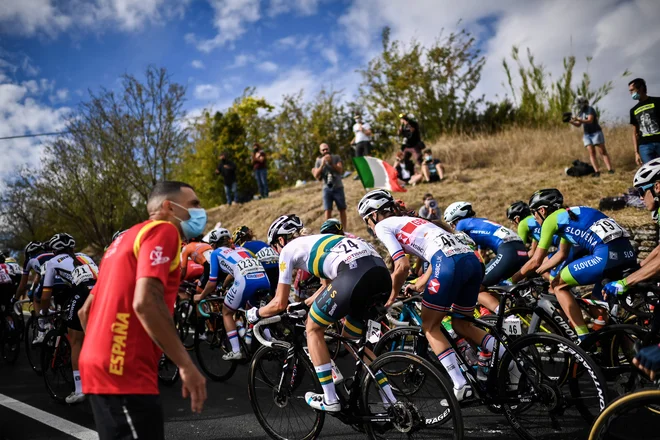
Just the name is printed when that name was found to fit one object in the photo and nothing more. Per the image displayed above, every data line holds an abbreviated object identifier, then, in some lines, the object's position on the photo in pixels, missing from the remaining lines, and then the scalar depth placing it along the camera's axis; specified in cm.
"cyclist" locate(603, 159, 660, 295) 441
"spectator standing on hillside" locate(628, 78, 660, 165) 859
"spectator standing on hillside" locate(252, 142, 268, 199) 1888
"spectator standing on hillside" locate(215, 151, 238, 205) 1952
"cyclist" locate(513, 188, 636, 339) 550
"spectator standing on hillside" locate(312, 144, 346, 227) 1262
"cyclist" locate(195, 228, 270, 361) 689
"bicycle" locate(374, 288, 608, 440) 404
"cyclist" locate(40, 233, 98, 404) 633
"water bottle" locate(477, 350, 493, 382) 447
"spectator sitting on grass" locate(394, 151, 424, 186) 1714
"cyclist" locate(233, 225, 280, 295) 784
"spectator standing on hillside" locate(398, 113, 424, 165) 1592
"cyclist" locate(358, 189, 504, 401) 444
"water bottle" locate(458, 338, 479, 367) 470
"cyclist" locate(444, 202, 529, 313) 700
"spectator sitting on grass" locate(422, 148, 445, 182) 1691
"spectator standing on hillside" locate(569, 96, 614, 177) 1263
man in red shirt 251
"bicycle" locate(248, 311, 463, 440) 397
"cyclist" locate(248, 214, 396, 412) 426
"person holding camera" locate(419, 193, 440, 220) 1135
